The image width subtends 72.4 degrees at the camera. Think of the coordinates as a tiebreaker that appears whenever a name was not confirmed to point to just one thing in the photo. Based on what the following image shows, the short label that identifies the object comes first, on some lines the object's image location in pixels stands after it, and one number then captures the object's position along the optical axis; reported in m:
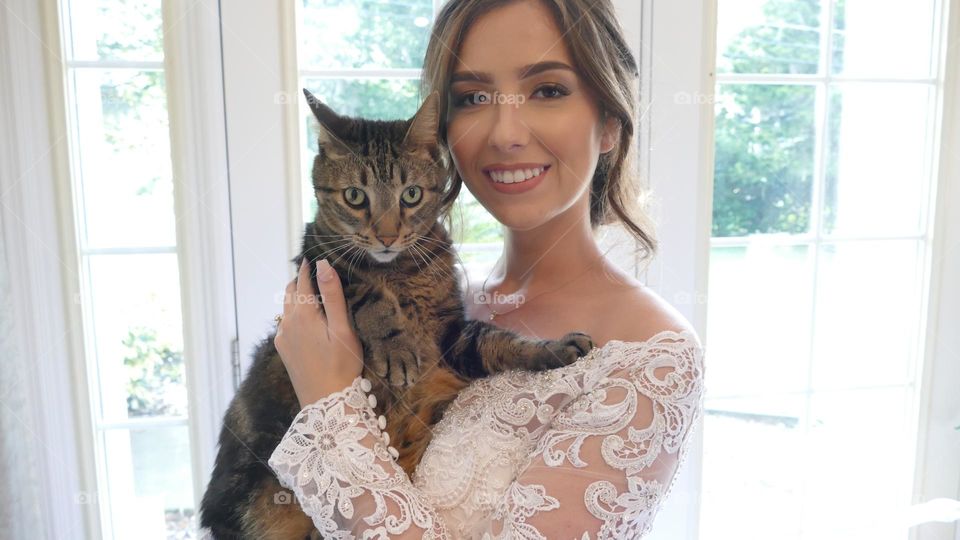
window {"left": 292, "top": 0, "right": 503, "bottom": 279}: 1.55
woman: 0.87
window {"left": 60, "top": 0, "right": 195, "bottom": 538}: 1.52
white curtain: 1.46
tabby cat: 1.04
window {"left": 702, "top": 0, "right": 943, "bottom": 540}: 1.73
